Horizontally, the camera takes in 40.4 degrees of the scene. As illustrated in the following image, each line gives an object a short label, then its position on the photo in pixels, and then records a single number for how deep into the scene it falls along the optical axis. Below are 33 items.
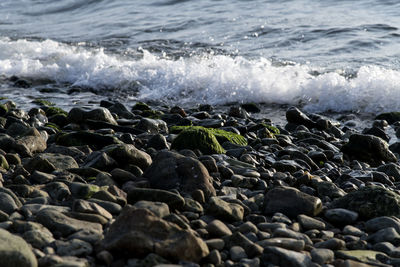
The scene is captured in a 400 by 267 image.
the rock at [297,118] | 6.83
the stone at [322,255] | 2.59
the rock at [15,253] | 2.14
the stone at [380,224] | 3.10
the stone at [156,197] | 3.02
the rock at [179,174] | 3.37
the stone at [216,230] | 2.73
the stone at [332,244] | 2.79
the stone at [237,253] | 2.54
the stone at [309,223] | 3.07
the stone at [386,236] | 2.93
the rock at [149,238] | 2.39
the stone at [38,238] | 2.43
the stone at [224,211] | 3.00
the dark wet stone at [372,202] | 3.26
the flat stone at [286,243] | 2.66
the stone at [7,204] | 2.83
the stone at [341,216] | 3.21
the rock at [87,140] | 4.74
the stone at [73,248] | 2.38
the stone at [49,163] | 3.71
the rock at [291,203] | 3.24
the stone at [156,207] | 2.80
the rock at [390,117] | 7.34
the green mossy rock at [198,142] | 4.51
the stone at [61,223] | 2.62
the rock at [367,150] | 5.29
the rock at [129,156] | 3.84
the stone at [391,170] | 4.57
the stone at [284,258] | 2.48
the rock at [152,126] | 5.66
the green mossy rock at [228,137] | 5.10
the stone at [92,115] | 5.81
